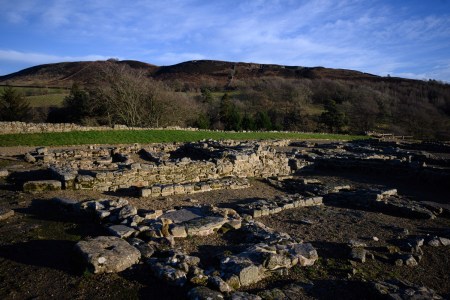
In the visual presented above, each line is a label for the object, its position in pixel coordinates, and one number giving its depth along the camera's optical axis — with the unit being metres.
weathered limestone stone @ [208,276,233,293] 4.53
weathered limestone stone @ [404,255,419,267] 6.17
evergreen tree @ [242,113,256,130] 42.09
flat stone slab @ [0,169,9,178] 10.87
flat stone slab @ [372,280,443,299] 4.66
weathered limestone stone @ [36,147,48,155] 15.34
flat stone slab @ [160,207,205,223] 7.43
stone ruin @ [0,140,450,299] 5.13
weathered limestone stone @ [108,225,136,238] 6.15
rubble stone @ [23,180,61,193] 9.11
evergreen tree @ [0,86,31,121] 34.22
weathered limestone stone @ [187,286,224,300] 4.22
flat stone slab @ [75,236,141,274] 4.89
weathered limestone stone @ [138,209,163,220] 7.22
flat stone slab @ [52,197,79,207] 7.68
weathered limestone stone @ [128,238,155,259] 5.58
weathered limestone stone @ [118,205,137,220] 6.98
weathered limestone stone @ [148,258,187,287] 4.75
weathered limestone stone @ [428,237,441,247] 7.15
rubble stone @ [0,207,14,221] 7.00
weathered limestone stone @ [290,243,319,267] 5.71
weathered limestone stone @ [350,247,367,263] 6.09
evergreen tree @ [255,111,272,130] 42.25
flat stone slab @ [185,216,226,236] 6.73
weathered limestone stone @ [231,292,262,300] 4.29
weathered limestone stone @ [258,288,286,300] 4.47
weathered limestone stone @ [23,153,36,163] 13.84
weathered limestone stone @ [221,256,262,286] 4.88
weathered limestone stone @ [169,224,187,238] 6.49
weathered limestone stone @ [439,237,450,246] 7.25
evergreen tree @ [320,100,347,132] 43.53
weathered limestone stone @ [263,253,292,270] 5.32
